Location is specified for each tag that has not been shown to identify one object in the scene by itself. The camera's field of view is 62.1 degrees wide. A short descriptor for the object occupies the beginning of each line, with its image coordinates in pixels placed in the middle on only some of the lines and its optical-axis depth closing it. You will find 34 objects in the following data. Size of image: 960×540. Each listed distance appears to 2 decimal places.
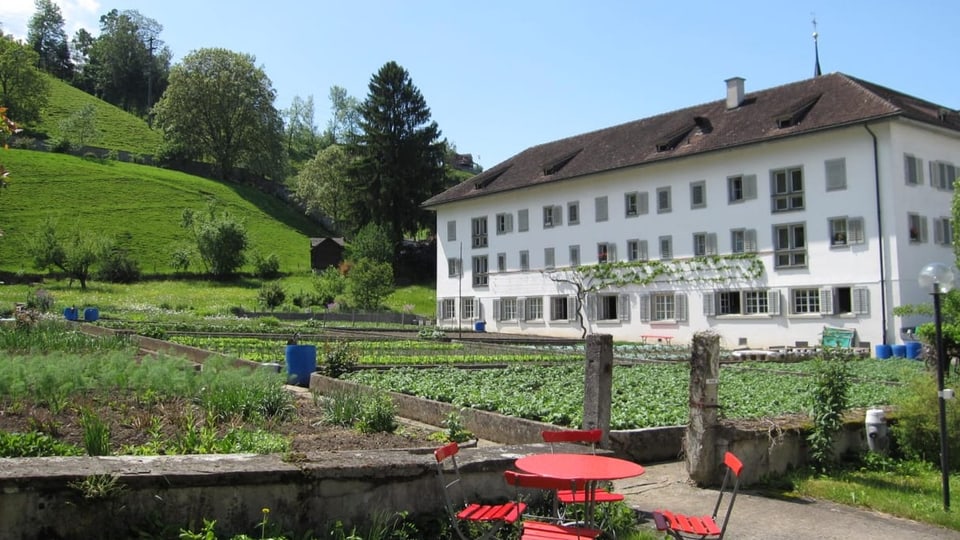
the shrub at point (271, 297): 52.72
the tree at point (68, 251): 54.84
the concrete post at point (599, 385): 7.77
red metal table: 4.98
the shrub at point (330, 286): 56.69
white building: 33.38
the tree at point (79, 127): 94.94
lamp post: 8.31
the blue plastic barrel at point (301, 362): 15.61
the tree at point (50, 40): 136.75
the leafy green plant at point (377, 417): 9.60
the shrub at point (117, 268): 58.94
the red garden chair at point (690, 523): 5.08
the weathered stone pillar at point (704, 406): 8.09
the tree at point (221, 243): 63.53
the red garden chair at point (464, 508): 5.26
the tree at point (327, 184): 85.06
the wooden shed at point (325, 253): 72.75
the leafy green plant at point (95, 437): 6.45
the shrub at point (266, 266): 66.12
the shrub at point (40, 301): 36.62
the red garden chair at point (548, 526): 4.99
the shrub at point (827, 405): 9.22
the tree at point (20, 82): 91.75
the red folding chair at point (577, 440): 5.76
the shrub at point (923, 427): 10.04
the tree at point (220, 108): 94.12
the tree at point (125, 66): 135.50
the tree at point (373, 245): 63.75
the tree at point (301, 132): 127.81
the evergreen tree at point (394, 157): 70.31
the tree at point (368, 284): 51.97
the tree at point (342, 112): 112.94
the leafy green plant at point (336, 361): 15.87
